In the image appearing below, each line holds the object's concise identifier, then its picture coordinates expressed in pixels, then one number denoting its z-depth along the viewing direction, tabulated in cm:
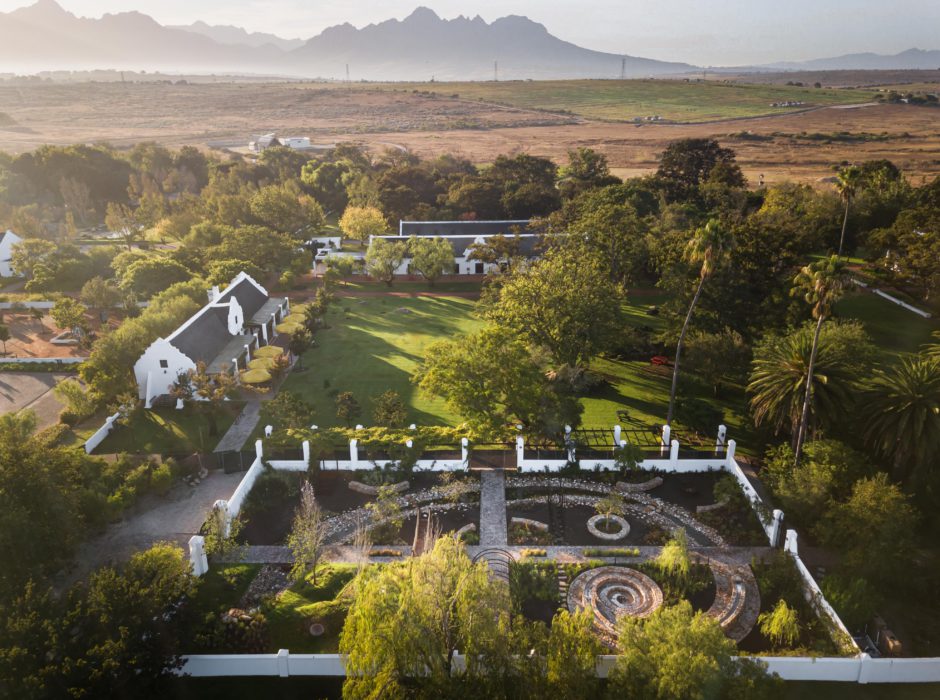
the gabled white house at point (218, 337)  4200
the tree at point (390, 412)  3581
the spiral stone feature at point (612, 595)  2398
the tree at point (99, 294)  5681
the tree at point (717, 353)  3803
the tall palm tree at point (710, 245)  3148
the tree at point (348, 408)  3741
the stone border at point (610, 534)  2872
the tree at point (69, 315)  5097
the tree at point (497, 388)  3378
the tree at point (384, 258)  6781
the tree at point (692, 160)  9775
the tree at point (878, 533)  2414
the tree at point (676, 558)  2509
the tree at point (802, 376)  3008
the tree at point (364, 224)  8081
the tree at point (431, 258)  6750
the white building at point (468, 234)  7262
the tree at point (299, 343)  4831
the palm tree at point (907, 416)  2770
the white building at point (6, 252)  7156
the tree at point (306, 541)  2505
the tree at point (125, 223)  8394
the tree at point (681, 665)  1686
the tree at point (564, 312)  3984
